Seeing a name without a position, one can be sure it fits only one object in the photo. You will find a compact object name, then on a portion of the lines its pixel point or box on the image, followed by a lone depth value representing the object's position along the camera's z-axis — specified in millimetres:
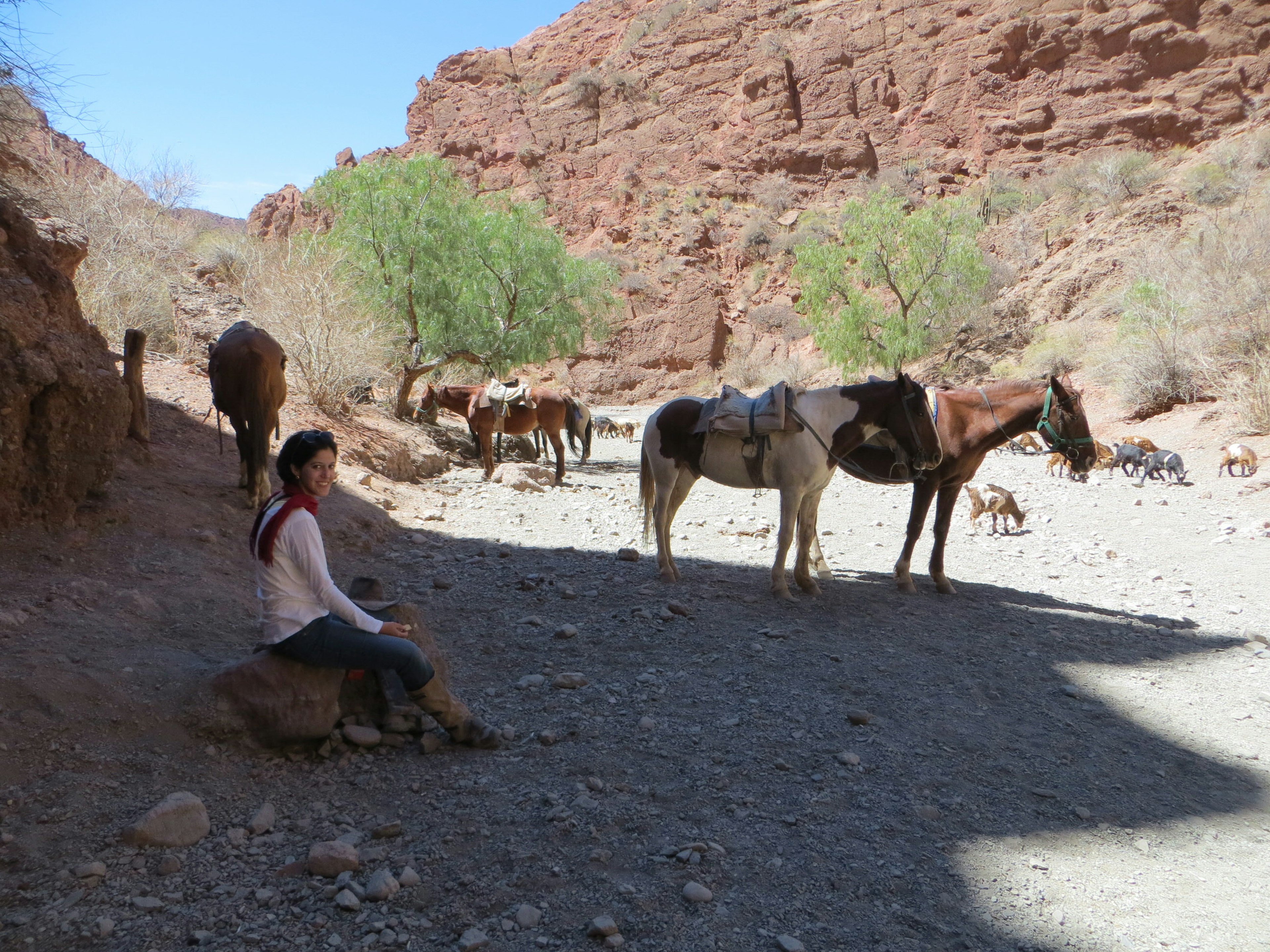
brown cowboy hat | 3906
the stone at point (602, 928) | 2463
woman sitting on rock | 3193
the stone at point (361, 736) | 3576
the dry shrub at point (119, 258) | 11617
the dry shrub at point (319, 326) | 12672
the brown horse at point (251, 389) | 6805
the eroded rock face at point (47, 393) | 4797
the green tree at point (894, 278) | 31250
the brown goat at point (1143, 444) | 15242
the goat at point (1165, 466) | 13734
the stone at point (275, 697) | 3355
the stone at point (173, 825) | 2760
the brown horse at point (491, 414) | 14094
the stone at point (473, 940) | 2383
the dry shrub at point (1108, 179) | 37625
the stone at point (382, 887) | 2604
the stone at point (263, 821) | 2930
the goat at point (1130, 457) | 14523
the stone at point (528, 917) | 2523
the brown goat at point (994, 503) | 9812
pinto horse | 6367
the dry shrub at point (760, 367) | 40500
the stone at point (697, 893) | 2660
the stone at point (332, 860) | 2707
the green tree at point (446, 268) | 16938
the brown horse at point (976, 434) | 6688
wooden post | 7066
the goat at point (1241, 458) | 13008
